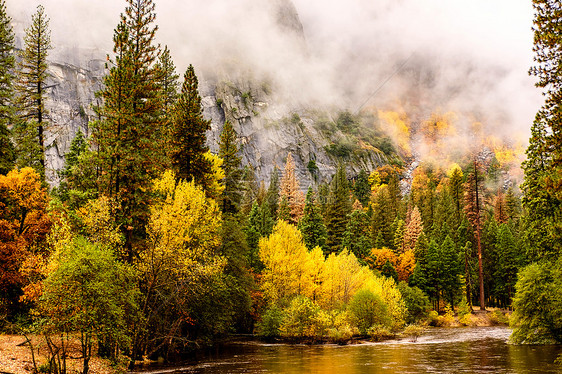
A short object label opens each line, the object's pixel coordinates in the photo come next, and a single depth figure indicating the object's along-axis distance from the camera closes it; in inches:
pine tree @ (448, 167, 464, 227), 3915.8
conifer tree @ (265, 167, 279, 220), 4493.1
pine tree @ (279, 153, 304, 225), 3757.4
